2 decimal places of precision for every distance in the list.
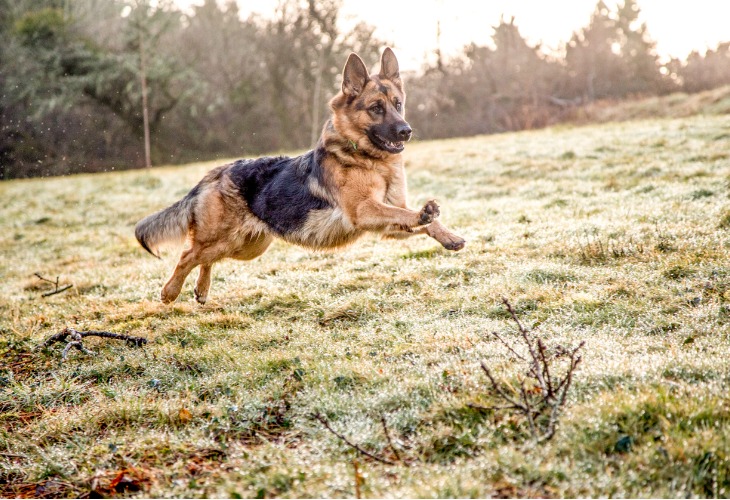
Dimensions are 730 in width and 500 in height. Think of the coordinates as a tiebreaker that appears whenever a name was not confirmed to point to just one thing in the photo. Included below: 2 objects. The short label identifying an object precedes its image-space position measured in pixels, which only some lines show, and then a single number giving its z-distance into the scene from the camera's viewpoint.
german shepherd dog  6.10
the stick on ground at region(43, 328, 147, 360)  5.72
